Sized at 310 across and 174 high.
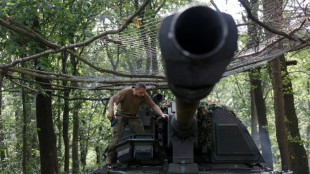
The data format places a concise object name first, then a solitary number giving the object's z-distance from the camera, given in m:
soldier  8.31
